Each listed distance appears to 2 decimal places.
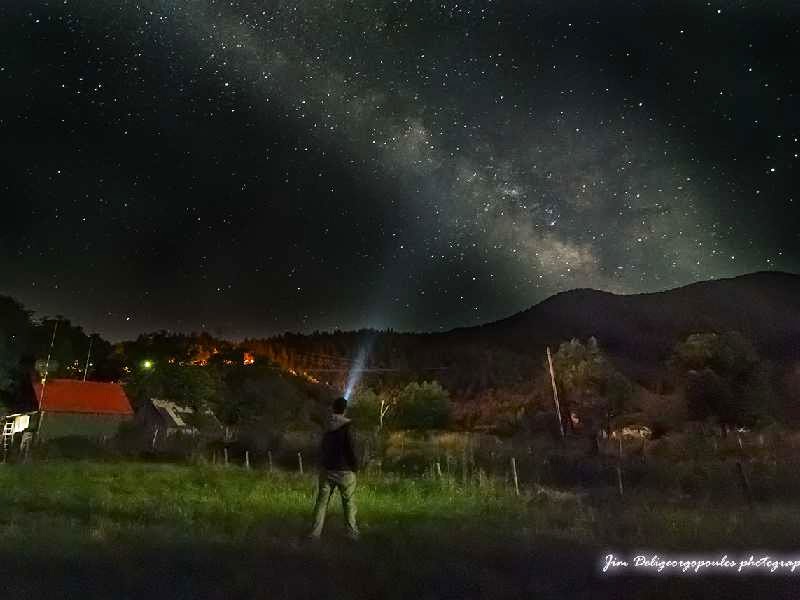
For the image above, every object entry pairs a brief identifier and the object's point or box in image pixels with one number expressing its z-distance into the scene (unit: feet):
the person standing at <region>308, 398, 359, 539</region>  31.04
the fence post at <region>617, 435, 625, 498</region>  48.92
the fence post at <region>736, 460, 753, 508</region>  45.42
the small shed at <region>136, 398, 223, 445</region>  162.68
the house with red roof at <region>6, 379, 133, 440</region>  155.22
